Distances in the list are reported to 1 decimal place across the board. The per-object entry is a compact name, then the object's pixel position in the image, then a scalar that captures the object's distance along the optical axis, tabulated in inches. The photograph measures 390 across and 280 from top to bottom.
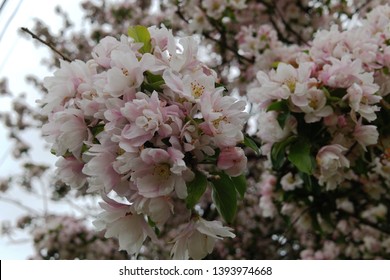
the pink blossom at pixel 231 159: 23.5
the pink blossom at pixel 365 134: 29.5
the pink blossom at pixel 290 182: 36.2
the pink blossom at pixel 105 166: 22.8
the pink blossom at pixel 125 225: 23.6
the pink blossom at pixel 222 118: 23.0
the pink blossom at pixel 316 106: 29.3
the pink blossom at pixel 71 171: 24.3
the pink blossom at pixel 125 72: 23.2
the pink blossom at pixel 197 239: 23.6
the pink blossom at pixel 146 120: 22.5
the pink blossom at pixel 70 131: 23.6
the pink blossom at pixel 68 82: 24.5
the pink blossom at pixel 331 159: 29.2
